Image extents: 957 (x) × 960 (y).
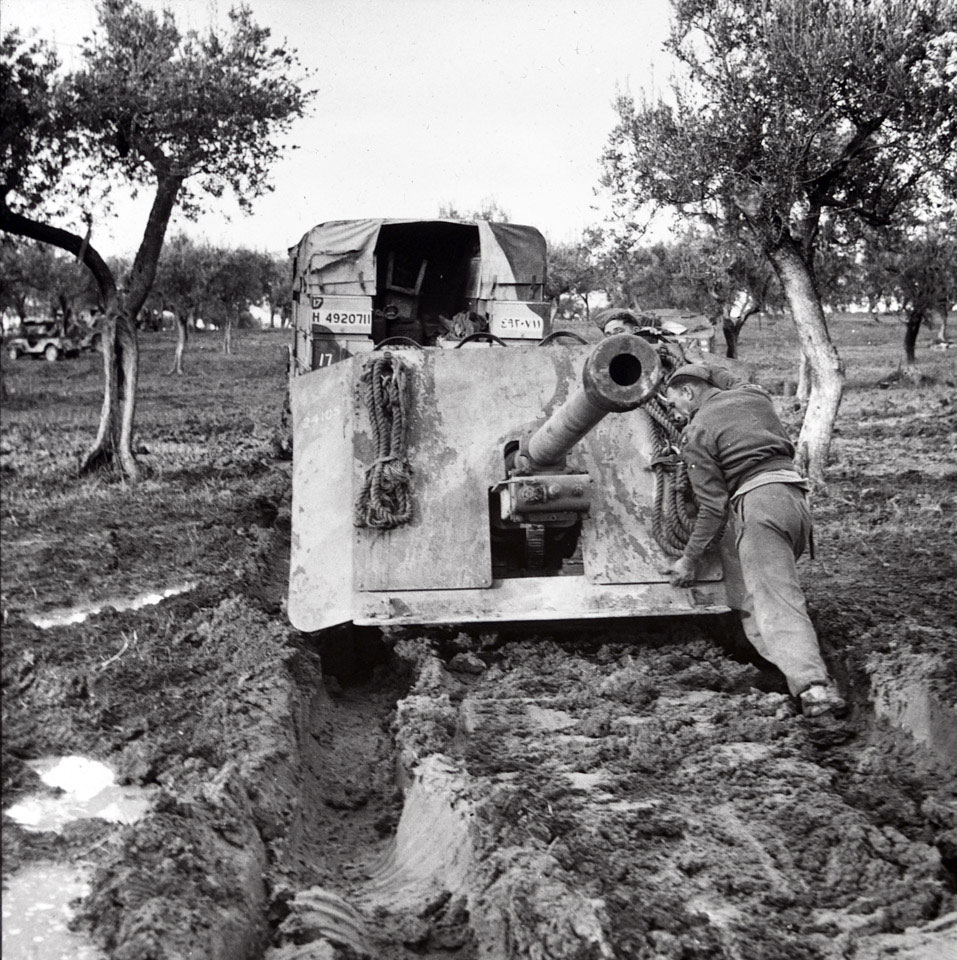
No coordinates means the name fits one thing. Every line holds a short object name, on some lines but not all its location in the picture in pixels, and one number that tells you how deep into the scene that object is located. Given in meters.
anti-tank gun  5.55
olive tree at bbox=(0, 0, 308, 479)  10.98
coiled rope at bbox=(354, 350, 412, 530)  5.62
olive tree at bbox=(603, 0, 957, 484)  10.73
